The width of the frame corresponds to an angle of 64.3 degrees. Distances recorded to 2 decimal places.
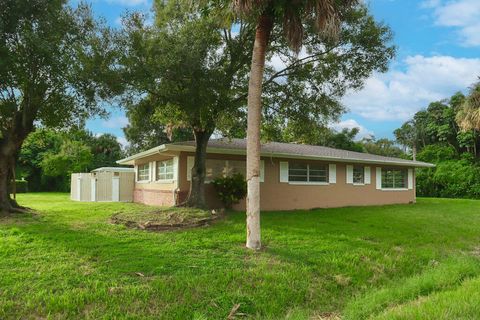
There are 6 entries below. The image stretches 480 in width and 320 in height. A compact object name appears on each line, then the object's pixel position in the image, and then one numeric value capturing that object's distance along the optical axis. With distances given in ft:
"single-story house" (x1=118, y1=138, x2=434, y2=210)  48.44
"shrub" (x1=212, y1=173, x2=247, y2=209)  46.55
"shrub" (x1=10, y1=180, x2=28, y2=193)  109.97
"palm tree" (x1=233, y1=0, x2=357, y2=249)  25.58
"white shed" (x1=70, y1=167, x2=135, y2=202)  70.18
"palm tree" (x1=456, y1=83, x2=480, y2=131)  67.00
